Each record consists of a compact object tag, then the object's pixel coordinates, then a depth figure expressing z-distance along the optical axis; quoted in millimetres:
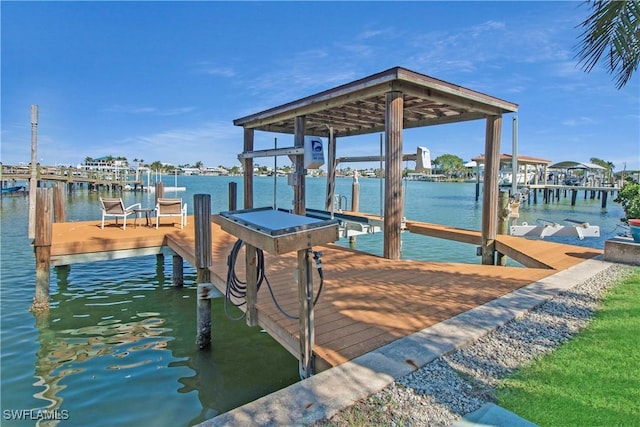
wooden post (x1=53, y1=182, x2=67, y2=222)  8836
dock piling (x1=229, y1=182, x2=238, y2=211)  8812
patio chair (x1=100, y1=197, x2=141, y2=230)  8531
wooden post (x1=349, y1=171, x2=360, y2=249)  12575
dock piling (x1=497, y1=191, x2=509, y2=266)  7898
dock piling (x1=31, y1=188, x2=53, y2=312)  5852
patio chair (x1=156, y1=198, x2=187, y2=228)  8594
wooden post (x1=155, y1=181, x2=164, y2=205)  10906
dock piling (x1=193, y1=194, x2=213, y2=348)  4193
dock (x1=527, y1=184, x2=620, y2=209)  30094
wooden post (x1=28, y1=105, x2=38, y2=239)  6873
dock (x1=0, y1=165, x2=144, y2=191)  32681
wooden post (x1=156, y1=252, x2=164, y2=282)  8953
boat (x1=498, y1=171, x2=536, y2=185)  39188
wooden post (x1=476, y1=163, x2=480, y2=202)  33694
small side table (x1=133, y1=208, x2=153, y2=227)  8551
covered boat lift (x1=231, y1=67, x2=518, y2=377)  2834
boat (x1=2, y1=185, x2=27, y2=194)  31406
